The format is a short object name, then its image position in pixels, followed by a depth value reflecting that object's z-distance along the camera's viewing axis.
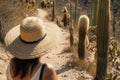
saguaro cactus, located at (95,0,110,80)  5.64
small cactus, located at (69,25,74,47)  9.49
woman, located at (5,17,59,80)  1.82
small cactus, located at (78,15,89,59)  7.36
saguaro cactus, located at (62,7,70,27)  13.04
